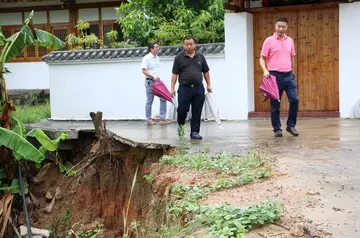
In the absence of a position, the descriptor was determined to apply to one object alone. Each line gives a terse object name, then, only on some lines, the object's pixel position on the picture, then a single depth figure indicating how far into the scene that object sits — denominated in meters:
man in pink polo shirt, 9.38
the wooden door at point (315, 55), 13.19
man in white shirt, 13.13
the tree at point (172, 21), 16.05
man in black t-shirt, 9.48
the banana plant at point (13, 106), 7.74
